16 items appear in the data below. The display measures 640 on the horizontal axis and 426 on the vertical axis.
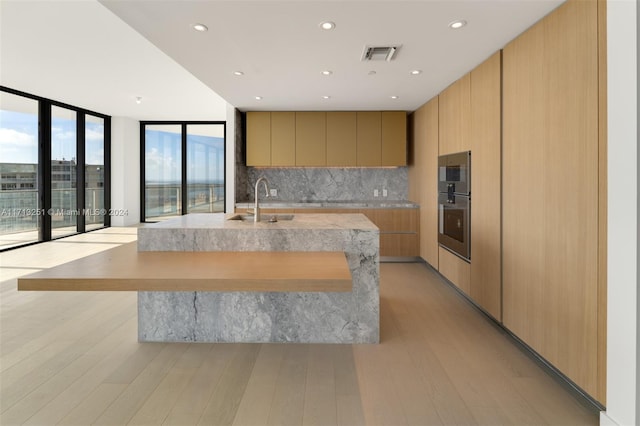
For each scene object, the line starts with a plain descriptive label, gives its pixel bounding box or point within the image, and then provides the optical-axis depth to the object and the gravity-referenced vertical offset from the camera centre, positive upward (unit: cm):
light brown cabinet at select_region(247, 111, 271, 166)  557 +106
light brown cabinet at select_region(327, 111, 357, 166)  555 +108
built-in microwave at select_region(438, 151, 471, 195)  360 +36
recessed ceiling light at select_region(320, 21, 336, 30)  254 +129
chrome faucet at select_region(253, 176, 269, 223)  306 -6
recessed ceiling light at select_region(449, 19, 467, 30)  251 +128
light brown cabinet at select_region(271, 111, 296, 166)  555 +107
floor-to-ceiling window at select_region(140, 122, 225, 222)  854 +101
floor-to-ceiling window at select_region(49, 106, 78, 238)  662 +64
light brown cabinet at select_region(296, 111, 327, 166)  554 +107
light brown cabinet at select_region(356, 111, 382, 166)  556 +116
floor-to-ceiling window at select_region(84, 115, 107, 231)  758 +73
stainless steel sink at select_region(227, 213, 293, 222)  322 -10
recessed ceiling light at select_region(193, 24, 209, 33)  259 +130
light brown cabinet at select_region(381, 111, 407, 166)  556 +110
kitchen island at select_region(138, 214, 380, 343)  266 -79
